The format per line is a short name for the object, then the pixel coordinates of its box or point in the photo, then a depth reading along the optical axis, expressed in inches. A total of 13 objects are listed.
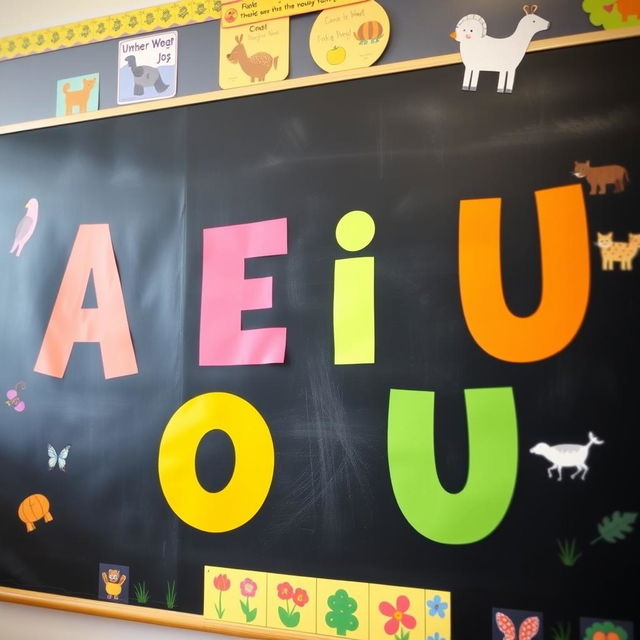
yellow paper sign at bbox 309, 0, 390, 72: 66.9
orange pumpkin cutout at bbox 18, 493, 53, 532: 76.2
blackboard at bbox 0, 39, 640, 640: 57.8
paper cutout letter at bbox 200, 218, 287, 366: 68.5
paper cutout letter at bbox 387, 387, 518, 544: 59.0
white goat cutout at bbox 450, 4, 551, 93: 61.7
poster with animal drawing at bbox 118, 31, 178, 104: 75.2
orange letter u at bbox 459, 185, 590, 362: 58.6
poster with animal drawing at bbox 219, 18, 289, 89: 70.4
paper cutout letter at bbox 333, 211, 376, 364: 64.8
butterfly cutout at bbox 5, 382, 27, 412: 78.6
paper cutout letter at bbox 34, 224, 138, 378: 74.5
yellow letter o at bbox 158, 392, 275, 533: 67.3
